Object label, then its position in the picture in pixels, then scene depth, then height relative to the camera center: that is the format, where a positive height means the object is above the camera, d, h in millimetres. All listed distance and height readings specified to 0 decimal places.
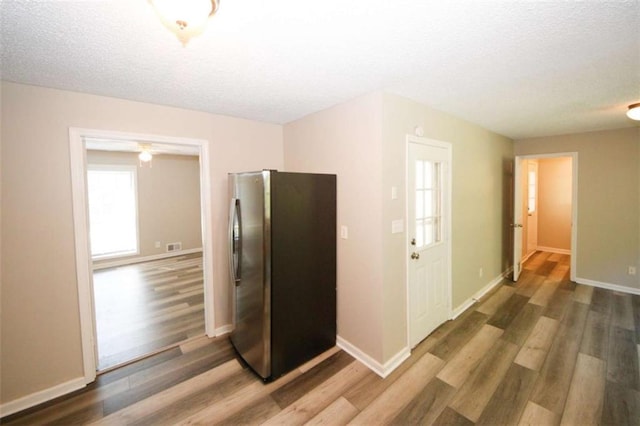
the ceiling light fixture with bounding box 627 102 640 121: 2545 +879
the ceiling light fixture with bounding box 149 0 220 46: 844 +667
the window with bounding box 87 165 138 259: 5426 -5
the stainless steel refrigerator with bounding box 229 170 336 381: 2135 -552
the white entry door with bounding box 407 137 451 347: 2521 -355
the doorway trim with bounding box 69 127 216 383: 2080 -195
